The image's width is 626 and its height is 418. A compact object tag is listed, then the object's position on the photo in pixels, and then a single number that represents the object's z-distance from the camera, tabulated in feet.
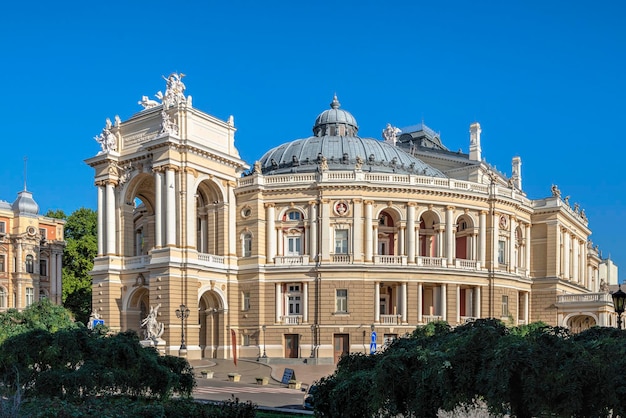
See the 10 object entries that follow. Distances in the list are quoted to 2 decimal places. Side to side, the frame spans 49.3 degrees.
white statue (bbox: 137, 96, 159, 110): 180.08
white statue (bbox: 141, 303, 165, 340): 153.58
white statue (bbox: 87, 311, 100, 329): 166.65
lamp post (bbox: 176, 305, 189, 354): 154.51
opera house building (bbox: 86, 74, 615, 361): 164.86
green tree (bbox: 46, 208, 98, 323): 250.98
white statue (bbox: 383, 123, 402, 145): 238.27
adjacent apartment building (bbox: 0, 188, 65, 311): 236.43
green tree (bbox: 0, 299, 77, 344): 95.30
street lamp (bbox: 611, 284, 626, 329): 71.87
